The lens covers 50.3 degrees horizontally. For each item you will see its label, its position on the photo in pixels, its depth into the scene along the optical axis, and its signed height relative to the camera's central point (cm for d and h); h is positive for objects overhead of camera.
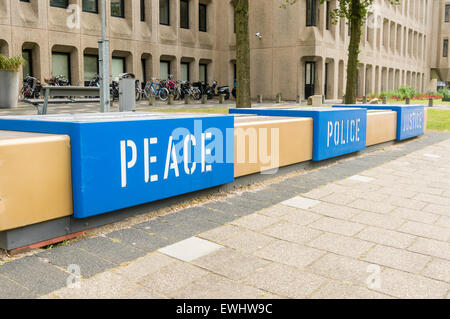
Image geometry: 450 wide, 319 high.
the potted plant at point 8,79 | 1802 +95
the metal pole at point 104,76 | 1206 +70
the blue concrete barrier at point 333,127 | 752 -40
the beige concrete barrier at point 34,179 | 345 -56
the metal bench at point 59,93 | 992 +25
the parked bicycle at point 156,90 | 2659 +79
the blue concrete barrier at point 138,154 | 391 -47
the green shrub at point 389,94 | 3497 +71
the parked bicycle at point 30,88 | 2181 +73
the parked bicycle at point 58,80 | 2244 +113
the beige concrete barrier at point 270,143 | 595 -53
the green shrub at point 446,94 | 3466 +71
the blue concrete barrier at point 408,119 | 1107 -37
